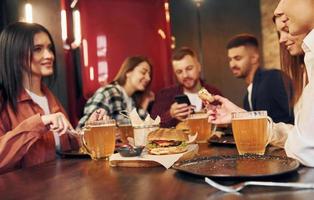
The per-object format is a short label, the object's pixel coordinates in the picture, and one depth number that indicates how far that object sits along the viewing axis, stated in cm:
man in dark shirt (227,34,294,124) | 283
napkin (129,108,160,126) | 142
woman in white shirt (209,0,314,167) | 93
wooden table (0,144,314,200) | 71
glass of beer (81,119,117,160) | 134
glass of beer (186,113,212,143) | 161
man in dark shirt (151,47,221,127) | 352
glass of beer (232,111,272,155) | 118
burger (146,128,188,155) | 119
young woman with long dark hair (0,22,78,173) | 151
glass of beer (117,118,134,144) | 155
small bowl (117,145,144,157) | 117
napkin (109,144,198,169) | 108
